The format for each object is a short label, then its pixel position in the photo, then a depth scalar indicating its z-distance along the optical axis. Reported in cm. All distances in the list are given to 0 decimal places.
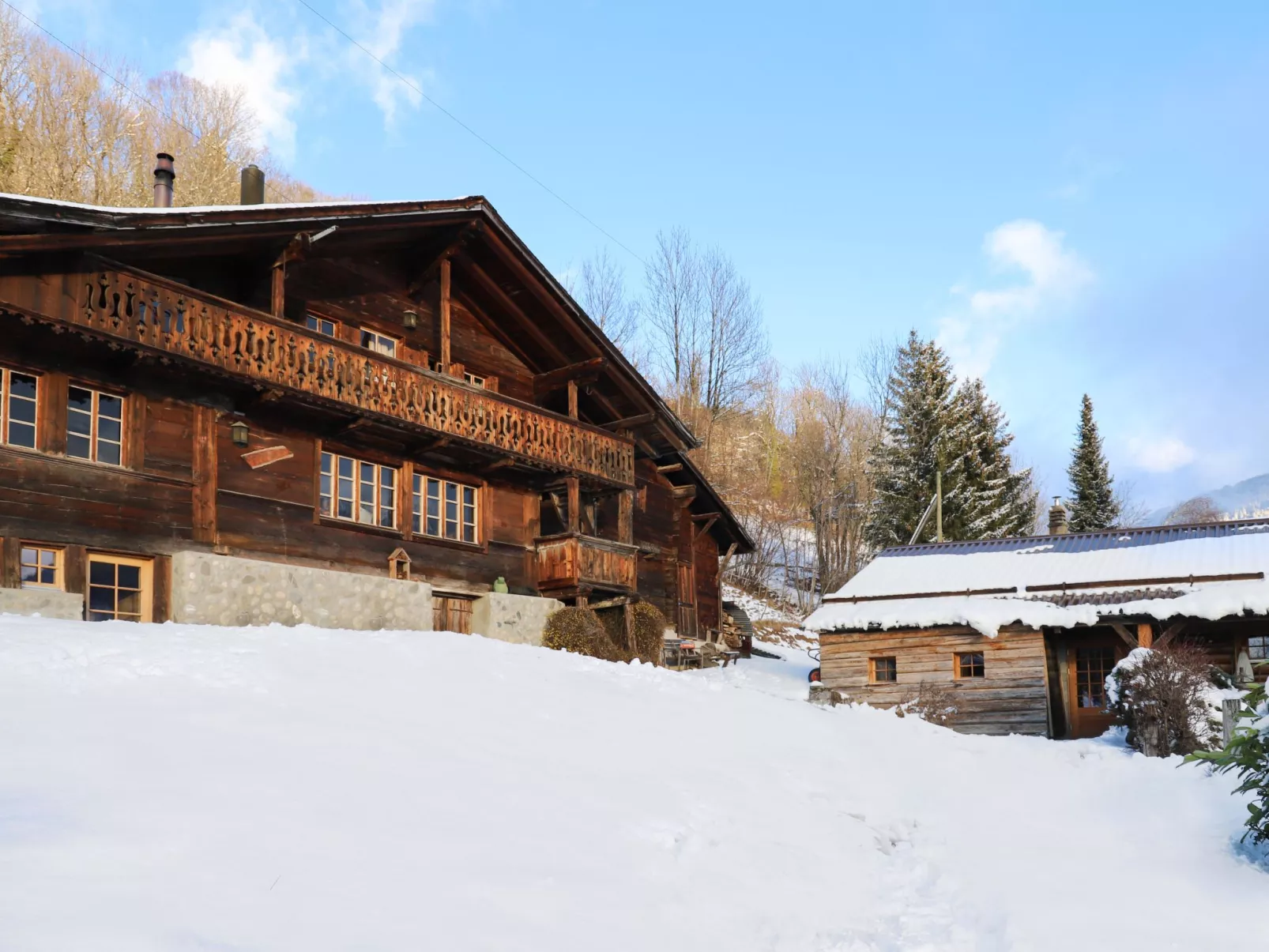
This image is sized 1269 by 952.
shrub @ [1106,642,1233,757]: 1805
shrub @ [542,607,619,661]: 2189
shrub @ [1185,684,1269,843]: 991
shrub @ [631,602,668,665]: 2421
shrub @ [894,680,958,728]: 2350
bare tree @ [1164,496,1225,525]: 10019
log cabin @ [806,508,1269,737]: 2297
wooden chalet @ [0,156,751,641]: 1566
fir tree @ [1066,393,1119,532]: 4941
